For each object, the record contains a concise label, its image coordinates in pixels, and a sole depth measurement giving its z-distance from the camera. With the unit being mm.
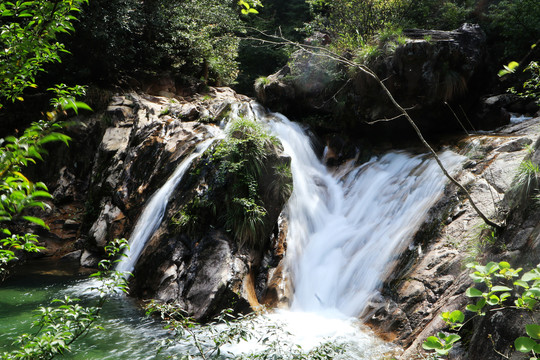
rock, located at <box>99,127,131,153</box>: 11391
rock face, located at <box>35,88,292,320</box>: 6352
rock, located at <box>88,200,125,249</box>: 9250
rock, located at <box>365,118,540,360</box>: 3514
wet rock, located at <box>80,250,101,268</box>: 9188
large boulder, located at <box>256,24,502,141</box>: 9055
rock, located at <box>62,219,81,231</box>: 10978
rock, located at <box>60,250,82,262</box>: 9805
